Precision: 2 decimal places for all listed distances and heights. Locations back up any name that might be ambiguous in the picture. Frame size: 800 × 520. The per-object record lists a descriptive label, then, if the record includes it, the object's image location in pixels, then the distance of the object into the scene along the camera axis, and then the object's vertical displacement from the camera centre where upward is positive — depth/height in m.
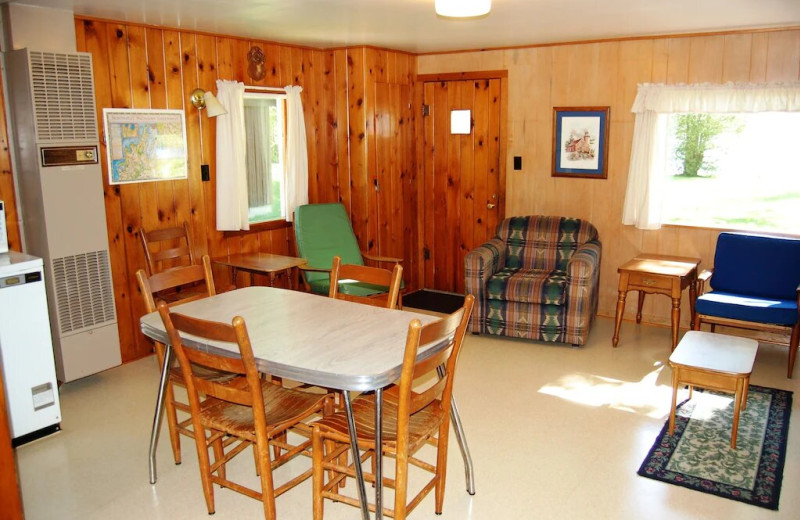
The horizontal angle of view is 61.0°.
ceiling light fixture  3.19 +0.70
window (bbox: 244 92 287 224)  5.43 +0.02
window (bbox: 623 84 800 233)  4.93 -0.03
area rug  3.09 -1.47
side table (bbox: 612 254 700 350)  4.69 -0.86
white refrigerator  3.44 -0.98
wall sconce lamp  4.85 +0.39
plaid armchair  4.90 -0.92
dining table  2.39 -0.72
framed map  4.43 +0.09
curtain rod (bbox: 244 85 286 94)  5.27 +0.54
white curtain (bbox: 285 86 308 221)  5.58 +0.03
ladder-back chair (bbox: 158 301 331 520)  2.45 -1.02
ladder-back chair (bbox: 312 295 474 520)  2.39 -1.03
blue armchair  4.35 -0.91
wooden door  6.11 -0.19
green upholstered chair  5.21 -0.69
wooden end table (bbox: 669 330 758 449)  3.34 -1.05
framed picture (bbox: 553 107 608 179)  5.56 +0.11
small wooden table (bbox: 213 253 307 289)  4.67 -0.75
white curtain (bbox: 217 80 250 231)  5.04 -0.01
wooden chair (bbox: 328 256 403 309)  3.30 -0.60
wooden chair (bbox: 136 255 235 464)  3.12 -0.64
